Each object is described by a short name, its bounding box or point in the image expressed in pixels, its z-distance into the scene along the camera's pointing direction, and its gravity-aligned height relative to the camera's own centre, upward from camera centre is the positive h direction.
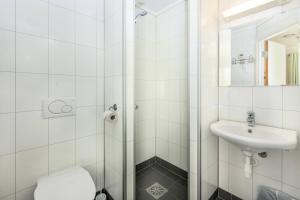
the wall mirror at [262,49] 1.07 +0.46
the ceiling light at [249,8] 1.17 +0.84
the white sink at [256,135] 0.85 -0.26
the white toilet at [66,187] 0.96 -0.65
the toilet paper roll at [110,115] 1.29 -0.14
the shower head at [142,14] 1.53 +1.02
